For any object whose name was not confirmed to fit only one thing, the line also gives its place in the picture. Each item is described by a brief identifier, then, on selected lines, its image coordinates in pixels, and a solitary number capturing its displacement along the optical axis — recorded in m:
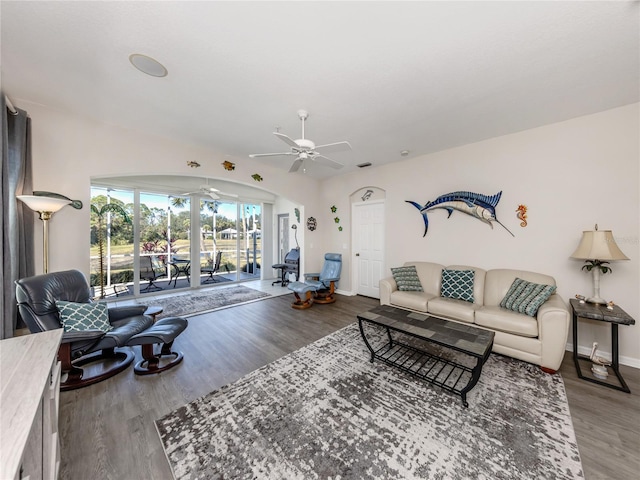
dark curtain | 2.25
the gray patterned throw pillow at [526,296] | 2.76
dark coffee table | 2.11
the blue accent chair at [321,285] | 4.70
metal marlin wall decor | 3.65
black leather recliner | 2.18
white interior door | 5.29
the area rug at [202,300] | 4.40
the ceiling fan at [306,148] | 2.55
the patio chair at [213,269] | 6.56
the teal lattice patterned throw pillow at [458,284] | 3.52
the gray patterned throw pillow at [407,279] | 3.98
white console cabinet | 0.72
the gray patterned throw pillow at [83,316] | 2.29
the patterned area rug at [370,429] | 1.50
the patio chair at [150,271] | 5.60
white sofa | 2.49
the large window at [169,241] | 5.22
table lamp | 2.55
